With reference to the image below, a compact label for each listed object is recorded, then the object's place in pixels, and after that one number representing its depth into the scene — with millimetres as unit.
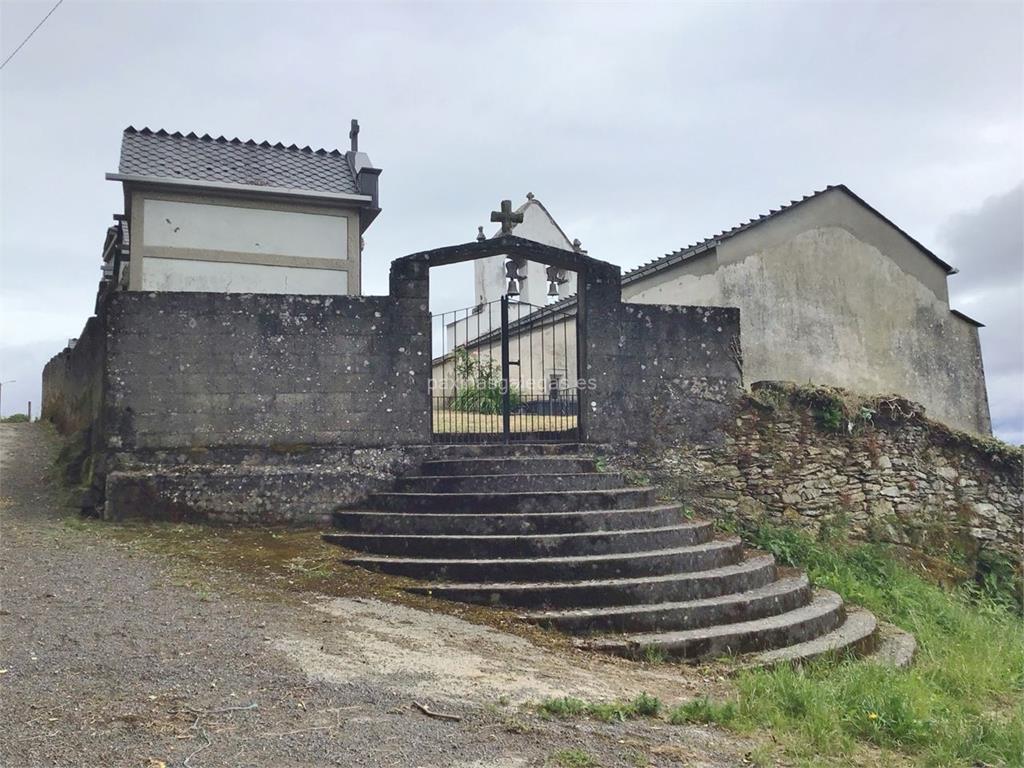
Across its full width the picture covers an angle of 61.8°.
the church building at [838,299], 14227
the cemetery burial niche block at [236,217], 13125
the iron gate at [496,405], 8820
